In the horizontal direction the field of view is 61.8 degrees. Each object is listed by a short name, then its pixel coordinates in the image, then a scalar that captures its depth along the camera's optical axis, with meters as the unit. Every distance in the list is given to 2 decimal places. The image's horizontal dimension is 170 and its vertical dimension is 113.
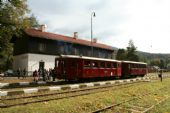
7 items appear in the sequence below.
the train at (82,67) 13.74
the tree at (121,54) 56.29
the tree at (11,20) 18.45
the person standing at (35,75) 14.99
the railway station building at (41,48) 23.17
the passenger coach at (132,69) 20.42
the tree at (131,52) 50.05
